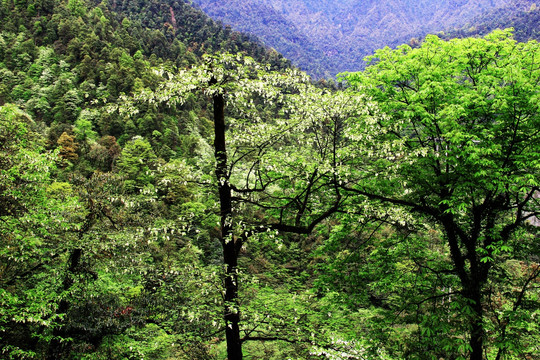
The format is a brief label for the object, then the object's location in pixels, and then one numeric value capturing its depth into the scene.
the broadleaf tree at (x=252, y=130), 5.97
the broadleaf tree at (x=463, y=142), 6.50
